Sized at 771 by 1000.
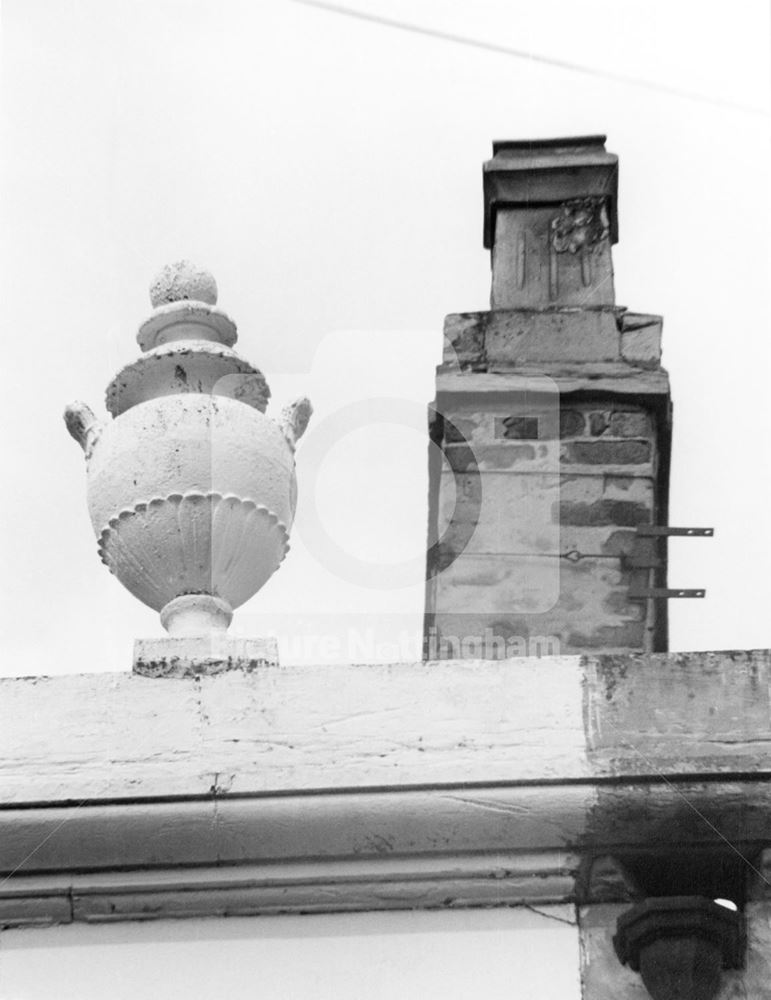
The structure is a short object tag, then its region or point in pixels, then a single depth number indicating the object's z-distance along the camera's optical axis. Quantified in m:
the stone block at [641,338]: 5.35
